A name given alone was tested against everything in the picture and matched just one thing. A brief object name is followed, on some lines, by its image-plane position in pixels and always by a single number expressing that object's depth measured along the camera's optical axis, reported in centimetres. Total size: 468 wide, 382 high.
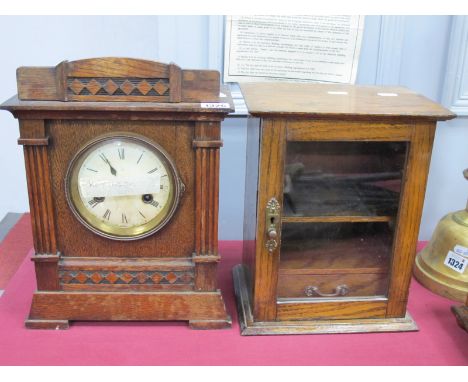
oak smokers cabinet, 115
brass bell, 142
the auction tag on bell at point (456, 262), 142
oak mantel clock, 110
